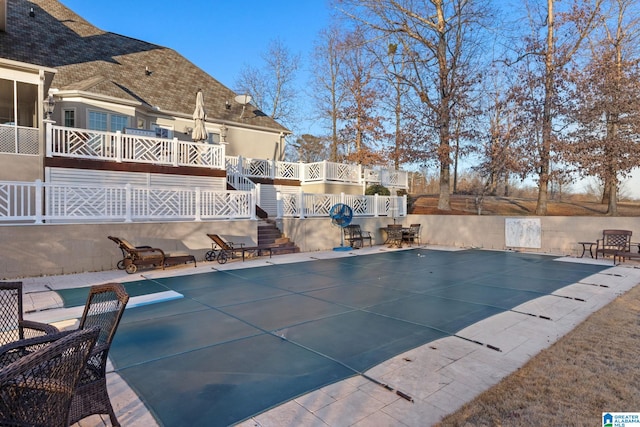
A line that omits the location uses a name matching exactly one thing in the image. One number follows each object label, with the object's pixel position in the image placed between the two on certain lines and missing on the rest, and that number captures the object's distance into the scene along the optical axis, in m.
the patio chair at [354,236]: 14.59
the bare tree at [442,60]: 19.28
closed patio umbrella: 14.19
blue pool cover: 3.29
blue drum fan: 14.05
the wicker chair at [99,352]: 2.39
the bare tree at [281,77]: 31.78
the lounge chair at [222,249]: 10.45
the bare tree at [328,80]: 27.47
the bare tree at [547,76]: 16.69
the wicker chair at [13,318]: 3.15
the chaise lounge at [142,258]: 8.67
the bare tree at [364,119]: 23.23
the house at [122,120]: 11.30
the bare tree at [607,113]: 14.66
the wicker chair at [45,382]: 1.68
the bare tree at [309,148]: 35.69
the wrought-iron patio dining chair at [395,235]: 15.31
